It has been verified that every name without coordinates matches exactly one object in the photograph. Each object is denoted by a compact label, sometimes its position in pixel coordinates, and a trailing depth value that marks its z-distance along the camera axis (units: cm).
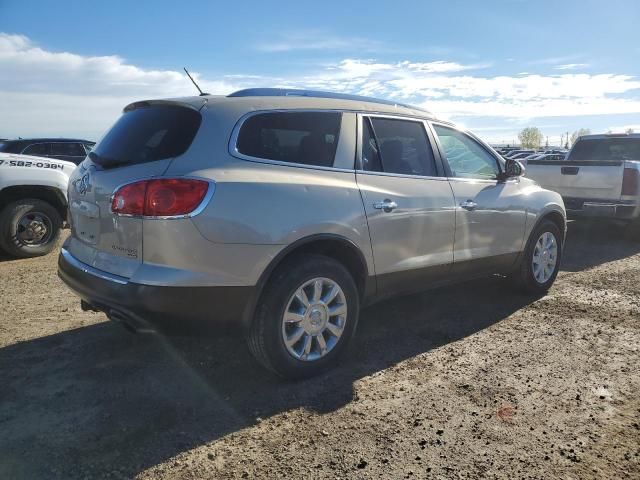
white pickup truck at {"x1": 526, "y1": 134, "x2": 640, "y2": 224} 838
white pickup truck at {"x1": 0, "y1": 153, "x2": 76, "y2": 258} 685
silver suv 296
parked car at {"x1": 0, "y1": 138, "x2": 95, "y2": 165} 1115
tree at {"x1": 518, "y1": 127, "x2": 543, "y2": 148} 13850
